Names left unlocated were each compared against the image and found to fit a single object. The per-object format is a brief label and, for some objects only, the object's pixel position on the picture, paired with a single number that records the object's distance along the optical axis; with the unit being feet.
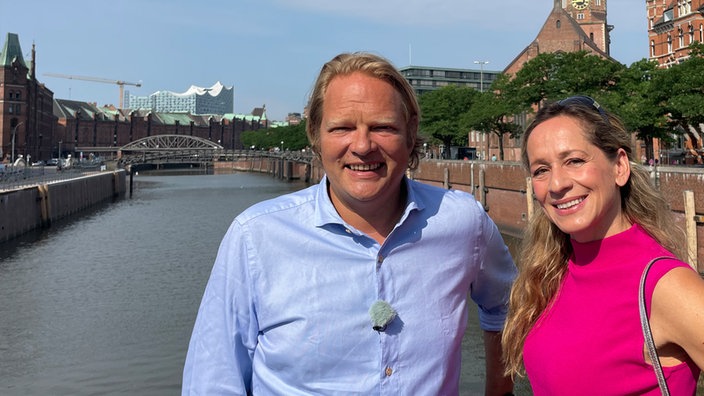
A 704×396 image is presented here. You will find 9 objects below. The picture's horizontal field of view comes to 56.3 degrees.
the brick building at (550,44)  191.93
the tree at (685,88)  77.30
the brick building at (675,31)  135.85
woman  6.23
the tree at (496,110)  126.41
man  7.21
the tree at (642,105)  85.10
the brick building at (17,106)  253.24
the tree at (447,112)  157.99
